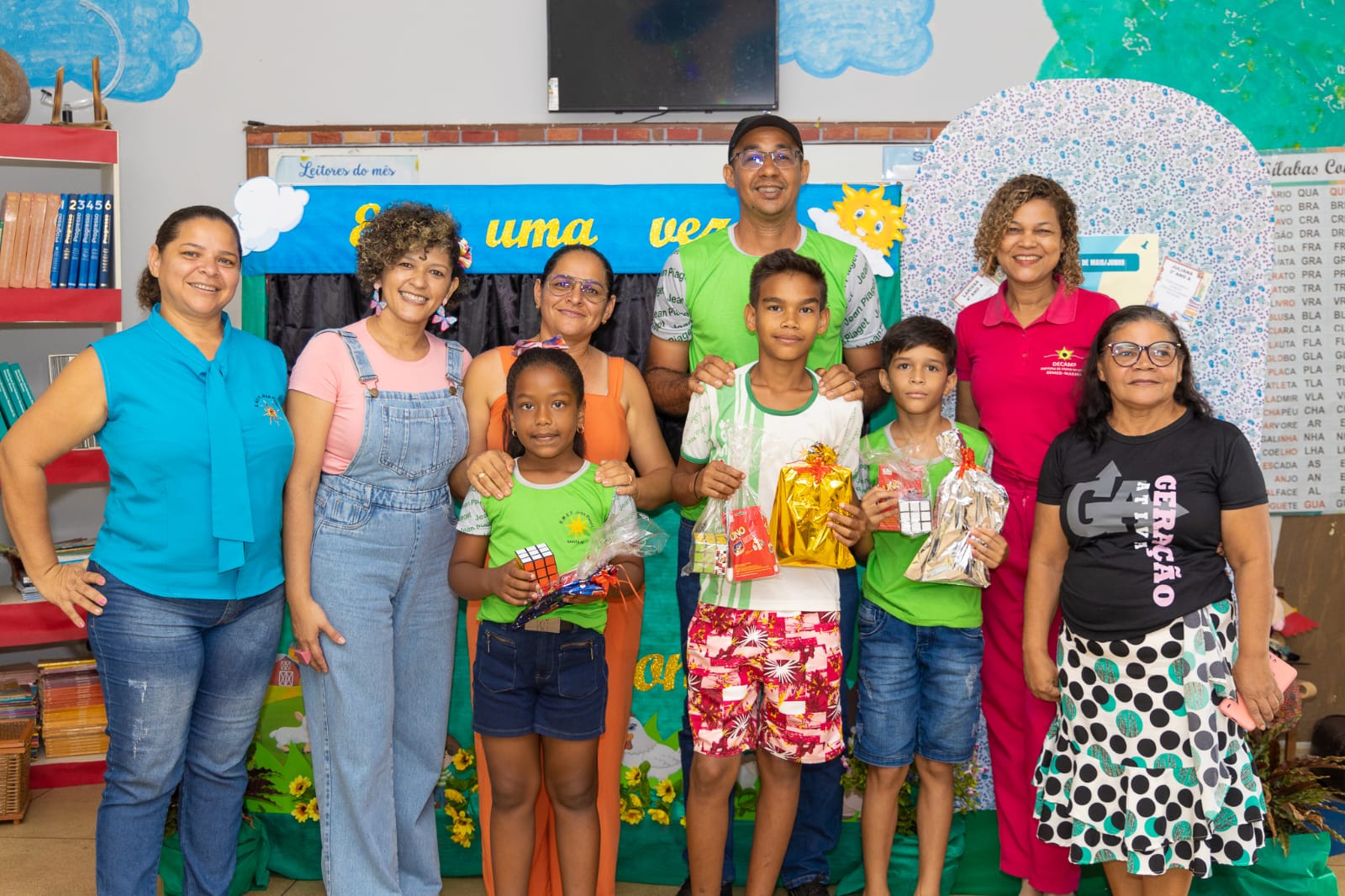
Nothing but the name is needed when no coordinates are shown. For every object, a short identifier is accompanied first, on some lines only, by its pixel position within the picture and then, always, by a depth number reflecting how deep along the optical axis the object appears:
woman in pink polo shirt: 2.81
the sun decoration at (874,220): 3.40
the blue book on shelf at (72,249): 4.12
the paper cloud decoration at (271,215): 3.48
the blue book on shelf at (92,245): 4.14
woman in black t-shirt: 2.45
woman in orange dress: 2.83
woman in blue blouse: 2.47
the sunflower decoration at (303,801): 3.28
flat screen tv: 4.70
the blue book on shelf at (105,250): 4.18
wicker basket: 3.83
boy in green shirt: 2.72
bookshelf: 4.00
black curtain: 3.50
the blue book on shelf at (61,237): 4.11
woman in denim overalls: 2.69
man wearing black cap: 2.88
